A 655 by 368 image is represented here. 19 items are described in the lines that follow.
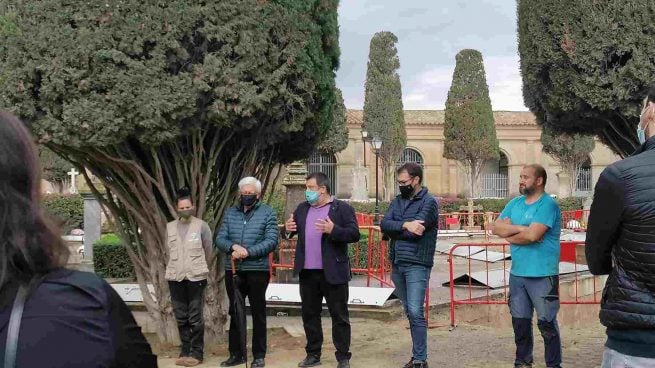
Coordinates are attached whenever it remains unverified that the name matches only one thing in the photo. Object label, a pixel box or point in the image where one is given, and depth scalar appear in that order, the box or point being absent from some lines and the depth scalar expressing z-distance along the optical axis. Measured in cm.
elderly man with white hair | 643
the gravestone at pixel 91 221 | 1543
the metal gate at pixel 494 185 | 4731
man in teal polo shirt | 583
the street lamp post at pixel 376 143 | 2892
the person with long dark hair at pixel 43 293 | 139
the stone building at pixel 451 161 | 4534
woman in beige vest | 651
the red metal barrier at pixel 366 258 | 1072
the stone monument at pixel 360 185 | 4031
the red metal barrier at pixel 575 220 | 2284
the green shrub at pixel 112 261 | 1284
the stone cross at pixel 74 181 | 3512
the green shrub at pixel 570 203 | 3481
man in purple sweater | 634
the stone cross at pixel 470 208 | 3350
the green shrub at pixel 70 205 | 2712
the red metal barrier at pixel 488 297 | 874
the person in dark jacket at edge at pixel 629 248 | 292
